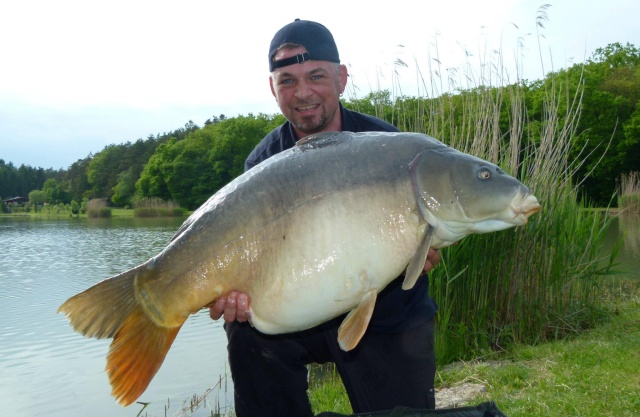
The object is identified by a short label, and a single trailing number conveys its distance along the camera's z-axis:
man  2.43
